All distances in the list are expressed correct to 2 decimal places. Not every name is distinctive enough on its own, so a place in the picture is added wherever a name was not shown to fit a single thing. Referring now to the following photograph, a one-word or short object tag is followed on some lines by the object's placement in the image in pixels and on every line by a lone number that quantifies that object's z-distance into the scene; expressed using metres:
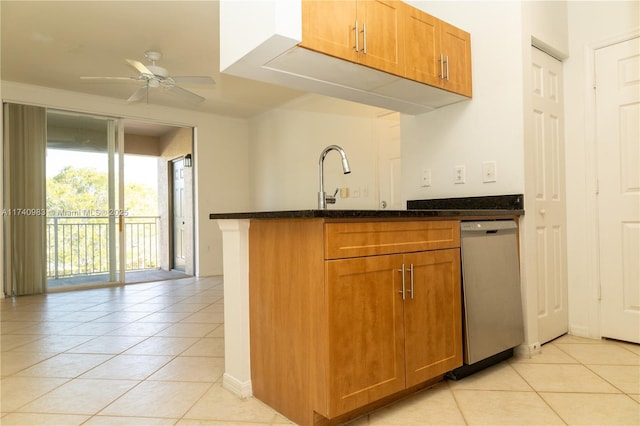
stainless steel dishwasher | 1.90
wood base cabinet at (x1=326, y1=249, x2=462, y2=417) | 1.40
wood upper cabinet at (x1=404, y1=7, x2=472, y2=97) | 2.17
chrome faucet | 2.00
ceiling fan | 3.49
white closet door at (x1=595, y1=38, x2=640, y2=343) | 2.38
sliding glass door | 4.84
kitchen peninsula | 1.40
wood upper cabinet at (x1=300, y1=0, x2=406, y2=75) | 1.75
